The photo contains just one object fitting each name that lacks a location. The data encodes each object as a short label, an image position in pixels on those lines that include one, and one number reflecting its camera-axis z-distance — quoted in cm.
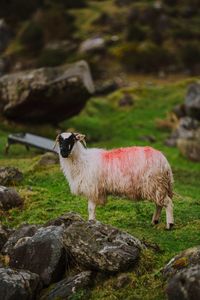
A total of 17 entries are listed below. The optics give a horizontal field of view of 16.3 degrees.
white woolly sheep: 1504
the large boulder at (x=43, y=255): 1356
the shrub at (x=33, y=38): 7156
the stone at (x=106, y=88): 4797
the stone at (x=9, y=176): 2020
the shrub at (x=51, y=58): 6316
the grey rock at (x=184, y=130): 3328
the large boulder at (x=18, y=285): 1248
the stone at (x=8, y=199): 1769
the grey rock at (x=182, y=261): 1199
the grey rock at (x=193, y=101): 3697
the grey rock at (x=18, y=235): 1450
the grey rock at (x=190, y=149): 3089
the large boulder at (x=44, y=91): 3156
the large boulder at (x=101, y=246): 1288
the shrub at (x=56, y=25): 7425
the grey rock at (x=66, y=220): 1448
